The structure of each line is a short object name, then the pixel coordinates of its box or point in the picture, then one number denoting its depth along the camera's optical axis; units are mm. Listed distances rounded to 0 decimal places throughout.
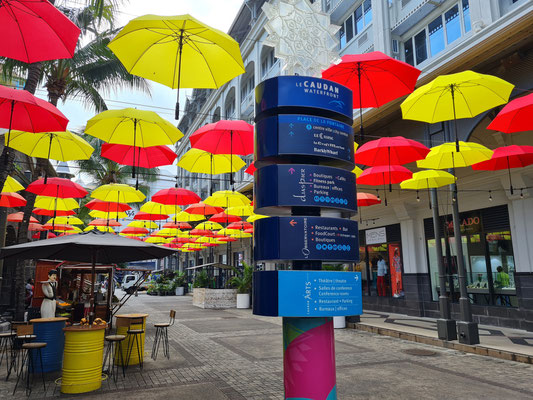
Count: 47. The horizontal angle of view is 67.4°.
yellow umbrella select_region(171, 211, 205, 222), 21953
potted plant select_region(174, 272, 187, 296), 39031
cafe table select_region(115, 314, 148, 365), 8500
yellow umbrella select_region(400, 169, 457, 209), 10508
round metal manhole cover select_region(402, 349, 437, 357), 9945
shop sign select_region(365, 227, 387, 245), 19083
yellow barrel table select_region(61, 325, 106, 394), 6797
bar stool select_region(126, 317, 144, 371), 8380
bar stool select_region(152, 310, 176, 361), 9302
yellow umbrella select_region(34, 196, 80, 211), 18078
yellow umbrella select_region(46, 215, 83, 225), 21250
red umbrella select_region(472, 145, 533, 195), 10117
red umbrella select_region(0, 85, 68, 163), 7602
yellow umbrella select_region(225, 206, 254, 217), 19812
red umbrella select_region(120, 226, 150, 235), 26508
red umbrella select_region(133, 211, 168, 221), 22094
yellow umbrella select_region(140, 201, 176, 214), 20000
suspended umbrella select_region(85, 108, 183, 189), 9408
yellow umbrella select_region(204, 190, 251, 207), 16141
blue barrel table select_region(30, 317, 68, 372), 8000
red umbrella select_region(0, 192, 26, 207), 14173
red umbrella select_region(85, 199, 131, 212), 17994
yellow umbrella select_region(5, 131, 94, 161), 10297
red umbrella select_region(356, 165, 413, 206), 11561
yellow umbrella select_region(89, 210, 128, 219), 22481
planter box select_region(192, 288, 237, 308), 23469
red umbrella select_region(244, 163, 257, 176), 11666
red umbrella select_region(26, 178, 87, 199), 13359
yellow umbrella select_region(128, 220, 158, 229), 28352
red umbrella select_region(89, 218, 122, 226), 22245
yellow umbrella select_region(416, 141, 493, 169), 9664
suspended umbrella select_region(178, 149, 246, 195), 12242
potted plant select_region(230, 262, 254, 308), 23125
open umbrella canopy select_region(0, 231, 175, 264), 7477
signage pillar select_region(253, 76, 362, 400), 4191
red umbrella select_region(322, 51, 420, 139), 7160
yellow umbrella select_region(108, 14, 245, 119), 6012
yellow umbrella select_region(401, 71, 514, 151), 8258
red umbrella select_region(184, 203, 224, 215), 19891
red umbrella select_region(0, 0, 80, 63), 5457
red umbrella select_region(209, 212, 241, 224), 21188
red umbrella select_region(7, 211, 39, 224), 18609
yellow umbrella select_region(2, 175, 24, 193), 13023
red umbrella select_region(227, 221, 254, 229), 22561
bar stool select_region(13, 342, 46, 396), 6771
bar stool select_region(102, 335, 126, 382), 7737
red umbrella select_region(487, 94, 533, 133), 8133
